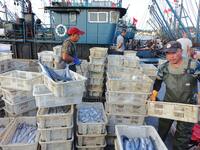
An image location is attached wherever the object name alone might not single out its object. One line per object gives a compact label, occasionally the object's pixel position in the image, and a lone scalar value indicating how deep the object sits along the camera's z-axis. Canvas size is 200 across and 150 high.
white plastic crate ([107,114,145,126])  3.02
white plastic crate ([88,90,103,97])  5.07
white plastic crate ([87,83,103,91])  5.05
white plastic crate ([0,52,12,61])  4.58
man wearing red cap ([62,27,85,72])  3.49
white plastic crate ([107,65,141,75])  4.57
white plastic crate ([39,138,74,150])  2.61
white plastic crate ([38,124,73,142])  2.54
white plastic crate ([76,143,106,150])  2.84
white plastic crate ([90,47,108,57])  4.95
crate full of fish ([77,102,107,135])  2.77
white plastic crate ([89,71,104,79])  4.99
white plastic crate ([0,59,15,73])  4.11
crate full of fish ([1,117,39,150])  2.53
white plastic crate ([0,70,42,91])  3.27
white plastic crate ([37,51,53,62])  5.43
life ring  8.74
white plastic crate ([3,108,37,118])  3.37
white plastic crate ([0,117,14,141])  3.08
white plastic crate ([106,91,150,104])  2.91
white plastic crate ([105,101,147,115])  2.96
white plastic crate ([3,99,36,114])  3.31
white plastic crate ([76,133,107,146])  2.81
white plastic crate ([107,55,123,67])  5.11
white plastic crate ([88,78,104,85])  5.01
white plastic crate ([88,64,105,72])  4.94
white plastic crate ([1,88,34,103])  3.30
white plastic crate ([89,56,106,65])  4.92
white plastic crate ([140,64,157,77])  4.72
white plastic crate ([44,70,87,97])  2.36
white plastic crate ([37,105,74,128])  2.50
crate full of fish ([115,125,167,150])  2.12
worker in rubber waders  2.46
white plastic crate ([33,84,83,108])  2.47
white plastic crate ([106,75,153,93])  2.92
